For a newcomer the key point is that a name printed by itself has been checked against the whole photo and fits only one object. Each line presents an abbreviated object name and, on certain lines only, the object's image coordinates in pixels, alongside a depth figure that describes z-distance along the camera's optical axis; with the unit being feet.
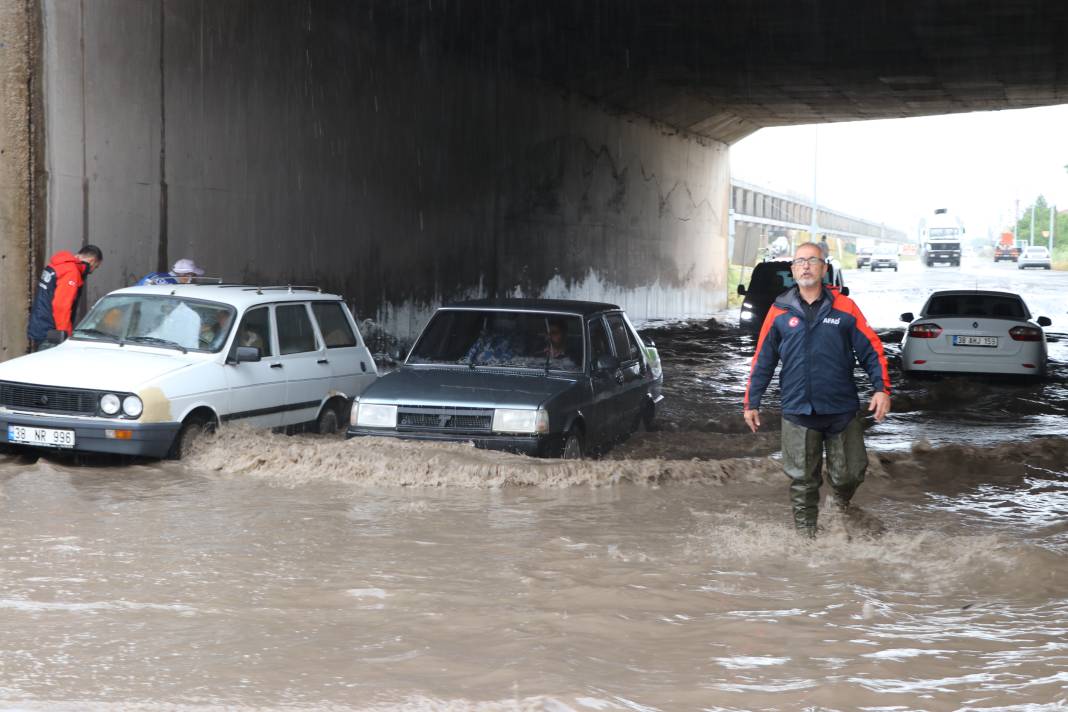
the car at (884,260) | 252.42
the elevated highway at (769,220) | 147.02
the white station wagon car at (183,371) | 28.43
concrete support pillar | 37.40
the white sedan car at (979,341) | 51.96
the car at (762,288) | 72.54
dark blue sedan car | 27.99
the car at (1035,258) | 250.98
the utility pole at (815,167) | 224.53
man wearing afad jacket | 22.12
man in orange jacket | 35.88
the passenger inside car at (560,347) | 31.27
